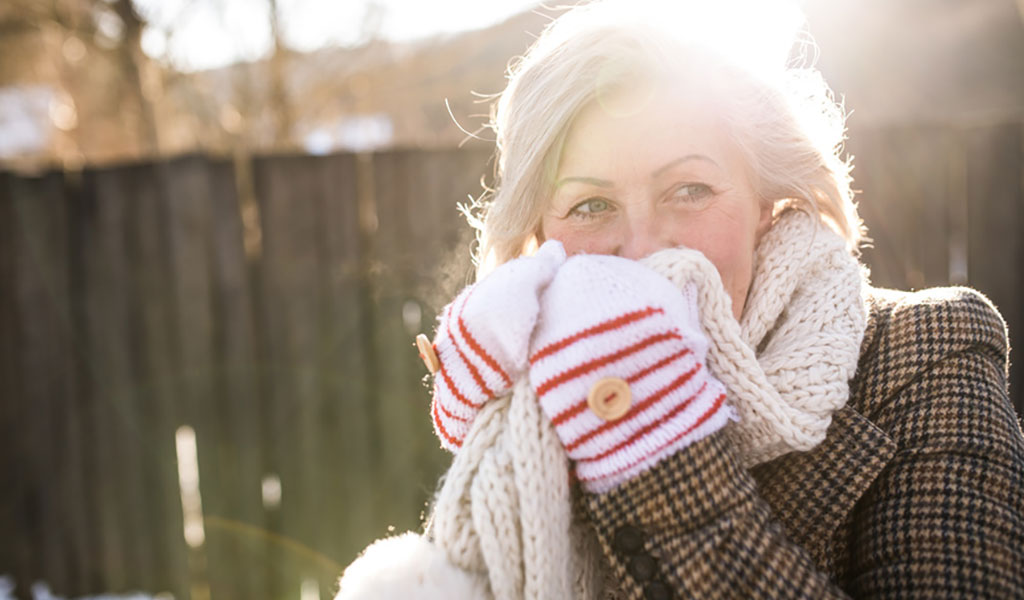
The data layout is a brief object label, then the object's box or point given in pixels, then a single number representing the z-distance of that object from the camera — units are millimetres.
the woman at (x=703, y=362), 683
